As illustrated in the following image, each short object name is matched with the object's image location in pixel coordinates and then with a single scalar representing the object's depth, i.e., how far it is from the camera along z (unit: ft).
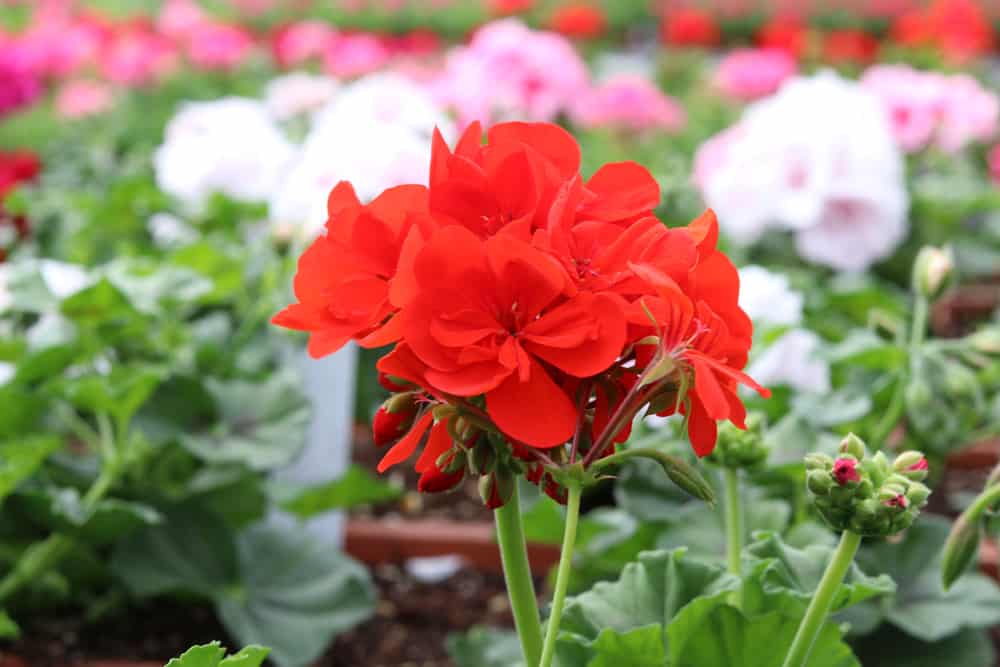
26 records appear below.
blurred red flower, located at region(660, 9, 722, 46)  16.01
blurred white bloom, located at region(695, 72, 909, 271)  5.96
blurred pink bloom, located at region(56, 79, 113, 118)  11.05
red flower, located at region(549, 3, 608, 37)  15.66
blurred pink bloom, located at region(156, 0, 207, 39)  13.57
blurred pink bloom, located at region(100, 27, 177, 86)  11.89
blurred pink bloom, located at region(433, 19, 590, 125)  7.82
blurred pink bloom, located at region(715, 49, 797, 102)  11.23
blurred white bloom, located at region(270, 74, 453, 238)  5.53
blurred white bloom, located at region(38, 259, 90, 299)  4.80
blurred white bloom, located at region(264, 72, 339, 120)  9.73
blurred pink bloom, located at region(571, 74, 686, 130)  10.42
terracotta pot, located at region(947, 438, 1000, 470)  6.12
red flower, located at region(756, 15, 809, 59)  13.28
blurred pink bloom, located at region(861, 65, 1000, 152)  7.88
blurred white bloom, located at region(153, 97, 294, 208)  6.91
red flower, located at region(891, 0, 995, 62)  12.71
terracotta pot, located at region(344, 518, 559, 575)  5.49
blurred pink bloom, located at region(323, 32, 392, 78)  11.86
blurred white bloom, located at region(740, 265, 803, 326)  4.38
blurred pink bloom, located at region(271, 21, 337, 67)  13.34
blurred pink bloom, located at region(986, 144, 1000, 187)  8.79
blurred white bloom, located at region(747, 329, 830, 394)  4.46
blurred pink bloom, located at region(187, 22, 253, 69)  12.69
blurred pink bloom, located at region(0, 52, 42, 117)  9.36
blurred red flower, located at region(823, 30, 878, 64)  14.11
